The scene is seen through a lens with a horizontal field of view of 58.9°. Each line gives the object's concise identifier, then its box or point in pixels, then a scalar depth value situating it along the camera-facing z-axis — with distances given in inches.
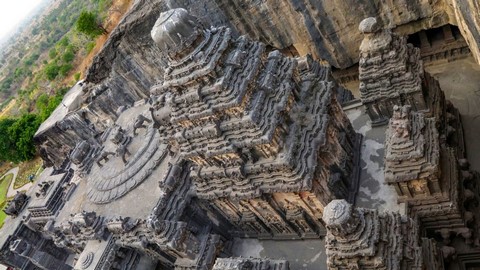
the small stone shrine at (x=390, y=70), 703.1
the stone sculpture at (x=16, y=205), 1075.9
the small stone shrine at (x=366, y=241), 486.3
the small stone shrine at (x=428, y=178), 581.4
